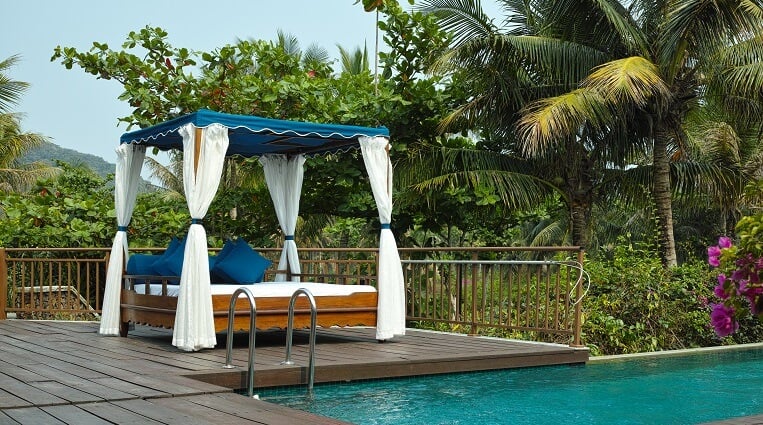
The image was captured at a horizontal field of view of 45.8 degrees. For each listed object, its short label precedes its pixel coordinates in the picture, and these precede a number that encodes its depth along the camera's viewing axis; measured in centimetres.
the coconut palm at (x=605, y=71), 1302
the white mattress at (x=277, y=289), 822
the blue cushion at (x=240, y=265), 909
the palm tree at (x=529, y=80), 1398
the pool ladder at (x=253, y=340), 635
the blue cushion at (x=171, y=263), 869
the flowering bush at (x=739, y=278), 299
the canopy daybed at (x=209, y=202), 788
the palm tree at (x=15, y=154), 3288
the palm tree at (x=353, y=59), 2975
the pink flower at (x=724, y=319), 312
